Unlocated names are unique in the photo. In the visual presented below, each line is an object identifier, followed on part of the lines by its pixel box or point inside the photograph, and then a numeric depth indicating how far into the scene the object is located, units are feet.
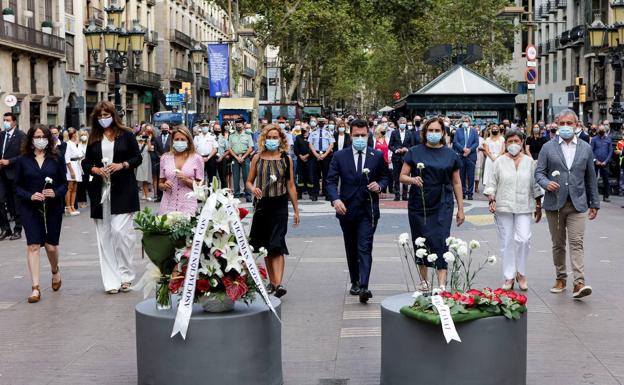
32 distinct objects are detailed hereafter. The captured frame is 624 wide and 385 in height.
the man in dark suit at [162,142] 76.89
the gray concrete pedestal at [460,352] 18.22
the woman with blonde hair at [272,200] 32.12
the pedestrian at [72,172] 64.18
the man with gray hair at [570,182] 31.86
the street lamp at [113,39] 75.00
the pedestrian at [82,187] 67.70
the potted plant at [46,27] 151.12
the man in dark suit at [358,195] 30.78
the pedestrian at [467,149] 73.72
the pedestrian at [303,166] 75.46
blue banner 120.26
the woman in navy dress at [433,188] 30.45
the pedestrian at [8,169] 51.34
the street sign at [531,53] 99.55
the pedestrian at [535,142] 81.97
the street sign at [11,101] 112.01
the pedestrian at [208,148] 74.95
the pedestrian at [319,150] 75.00
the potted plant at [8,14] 136.15
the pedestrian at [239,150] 74.64
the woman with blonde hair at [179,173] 32.71
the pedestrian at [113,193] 33.37
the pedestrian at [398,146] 73.67
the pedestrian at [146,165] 75.56
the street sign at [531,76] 99.71
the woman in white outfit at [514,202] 32.96
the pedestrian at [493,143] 68.44
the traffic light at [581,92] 107.79
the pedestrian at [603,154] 73.15
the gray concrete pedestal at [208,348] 18.61
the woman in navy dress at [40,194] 32.78
